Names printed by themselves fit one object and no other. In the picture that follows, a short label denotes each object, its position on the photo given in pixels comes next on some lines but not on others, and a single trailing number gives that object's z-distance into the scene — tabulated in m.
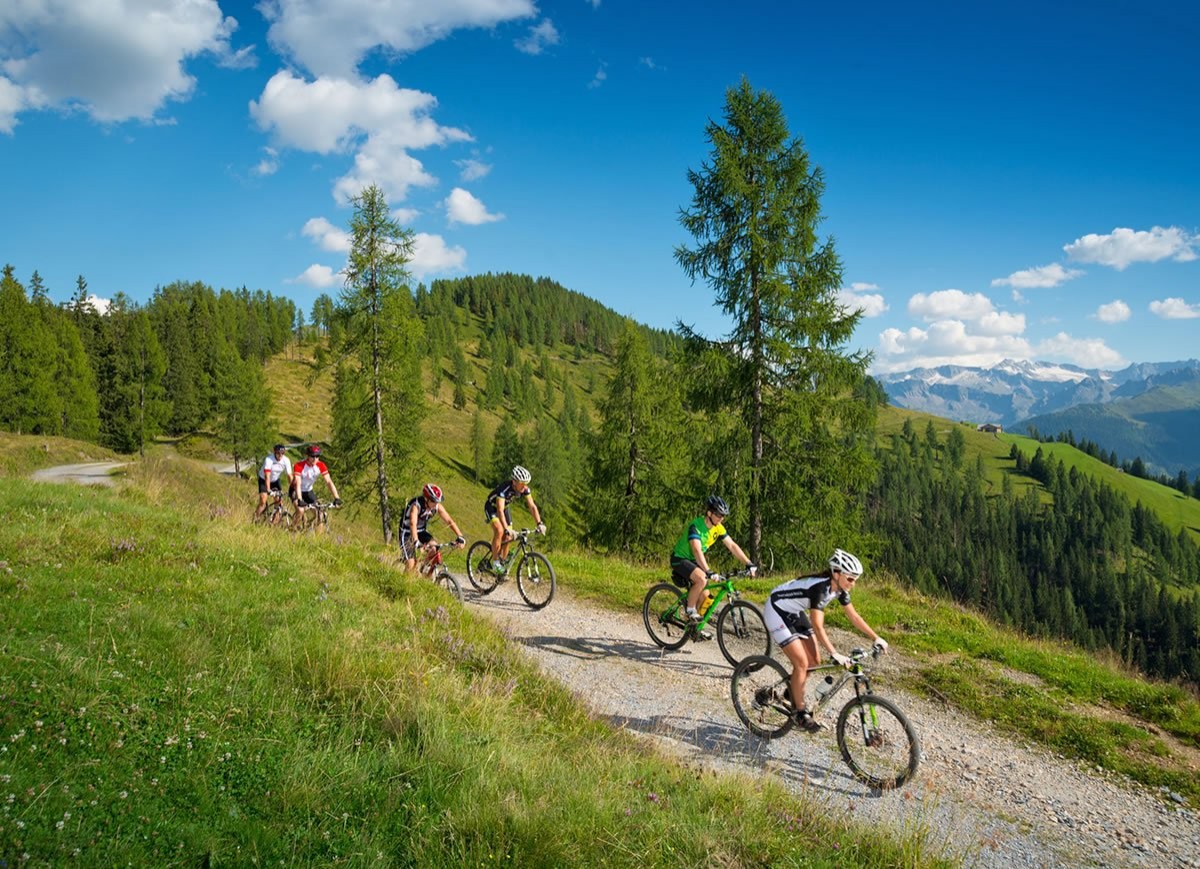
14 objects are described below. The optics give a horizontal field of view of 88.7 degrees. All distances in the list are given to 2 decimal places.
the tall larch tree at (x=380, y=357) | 24.78
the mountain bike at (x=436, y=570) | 11.88
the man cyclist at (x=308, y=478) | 14.72
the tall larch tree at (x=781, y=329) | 16.62
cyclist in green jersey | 9.97
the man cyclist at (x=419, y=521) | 11.66
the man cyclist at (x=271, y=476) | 15.56
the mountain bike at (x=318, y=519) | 14.70
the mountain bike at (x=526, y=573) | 12.52
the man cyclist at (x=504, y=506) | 12.25
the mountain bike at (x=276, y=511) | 15.42
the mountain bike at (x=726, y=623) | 10.02
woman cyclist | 7.21
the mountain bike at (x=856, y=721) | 6.62
